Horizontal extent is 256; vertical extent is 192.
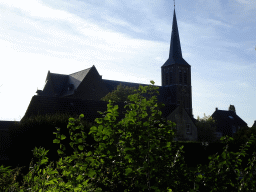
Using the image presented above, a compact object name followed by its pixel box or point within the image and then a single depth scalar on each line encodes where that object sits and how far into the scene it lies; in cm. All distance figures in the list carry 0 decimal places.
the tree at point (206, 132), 4675
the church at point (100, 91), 2567
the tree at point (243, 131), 2399
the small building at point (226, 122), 6172
